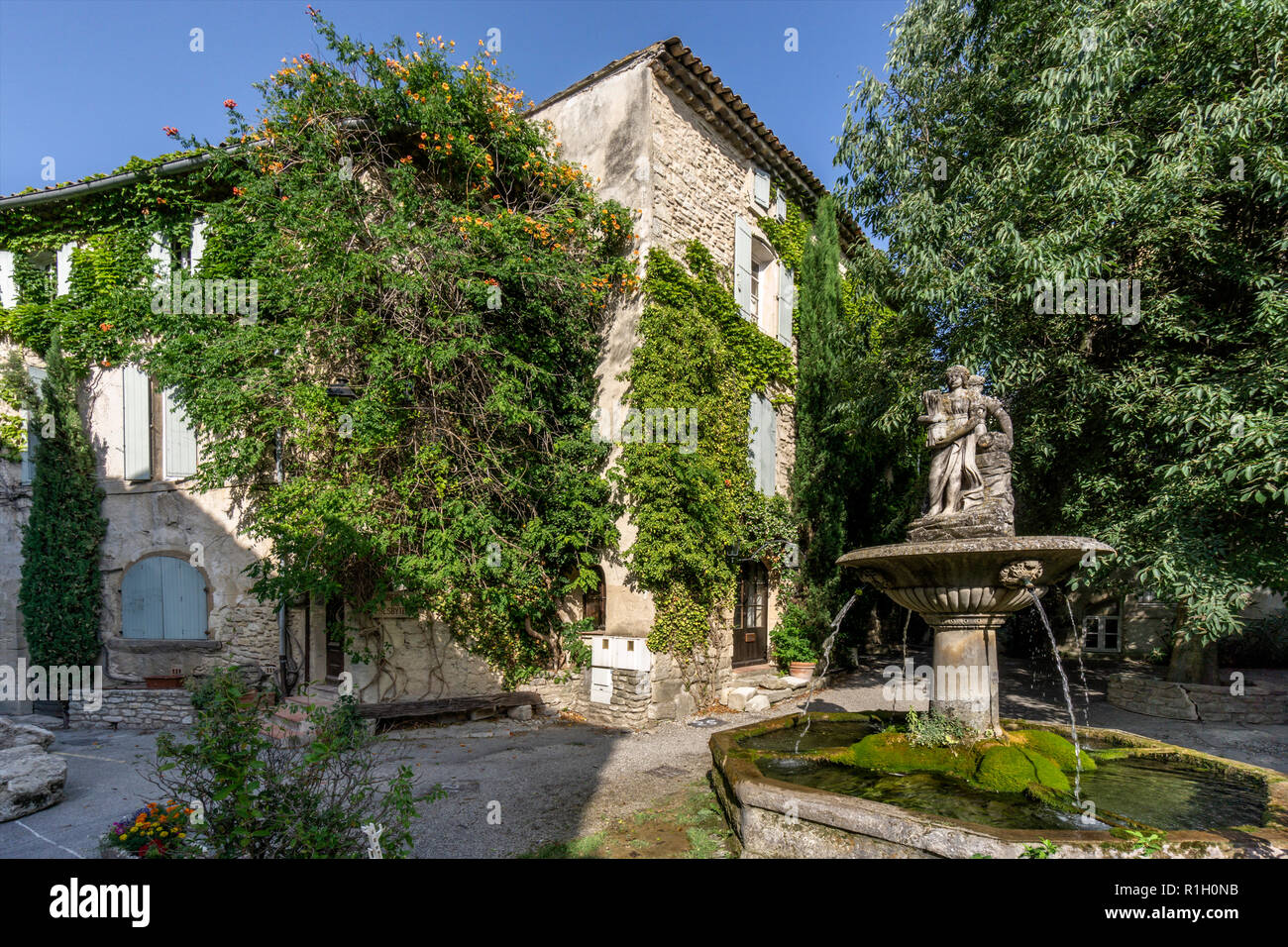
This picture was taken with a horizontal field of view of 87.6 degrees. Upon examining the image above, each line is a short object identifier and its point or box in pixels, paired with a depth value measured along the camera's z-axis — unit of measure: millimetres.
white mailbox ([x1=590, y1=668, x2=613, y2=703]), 9062
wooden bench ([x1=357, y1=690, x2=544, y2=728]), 8398
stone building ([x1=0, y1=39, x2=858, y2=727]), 9047
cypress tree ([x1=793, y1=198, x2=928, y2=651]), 11406
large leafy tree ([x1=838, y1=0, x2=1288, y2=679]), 5969
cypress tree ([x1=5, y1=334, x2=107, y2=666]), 9977
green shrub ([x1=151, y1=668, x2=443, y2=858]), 3150
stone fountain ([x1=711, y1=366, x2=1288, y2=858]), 3600
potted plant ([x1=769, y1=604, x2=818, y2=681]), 10953
